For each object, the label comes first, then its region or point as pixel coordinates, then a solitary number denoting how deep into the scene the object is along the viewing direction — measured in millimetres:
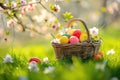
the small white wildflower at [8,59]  3629
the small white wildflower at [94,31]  3924
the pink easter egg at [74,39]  3752
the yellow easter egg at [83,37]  3816
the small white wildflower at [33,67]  2986
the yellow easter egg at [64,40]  3775
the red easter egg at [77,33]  3924
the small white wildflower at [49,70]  2497
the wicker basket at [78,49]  3746
